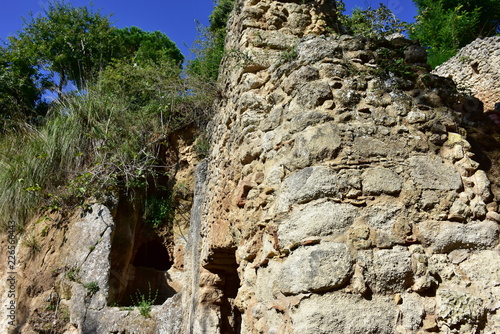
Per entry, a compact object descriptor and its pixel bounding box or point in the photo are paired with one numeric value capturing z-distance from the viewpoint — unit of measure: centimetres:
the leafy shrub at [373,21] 387
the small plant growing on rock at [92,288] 512
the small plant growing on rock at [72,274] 526
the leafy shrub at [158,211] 650
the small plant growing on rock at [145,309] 493
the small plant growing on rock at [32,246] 584
